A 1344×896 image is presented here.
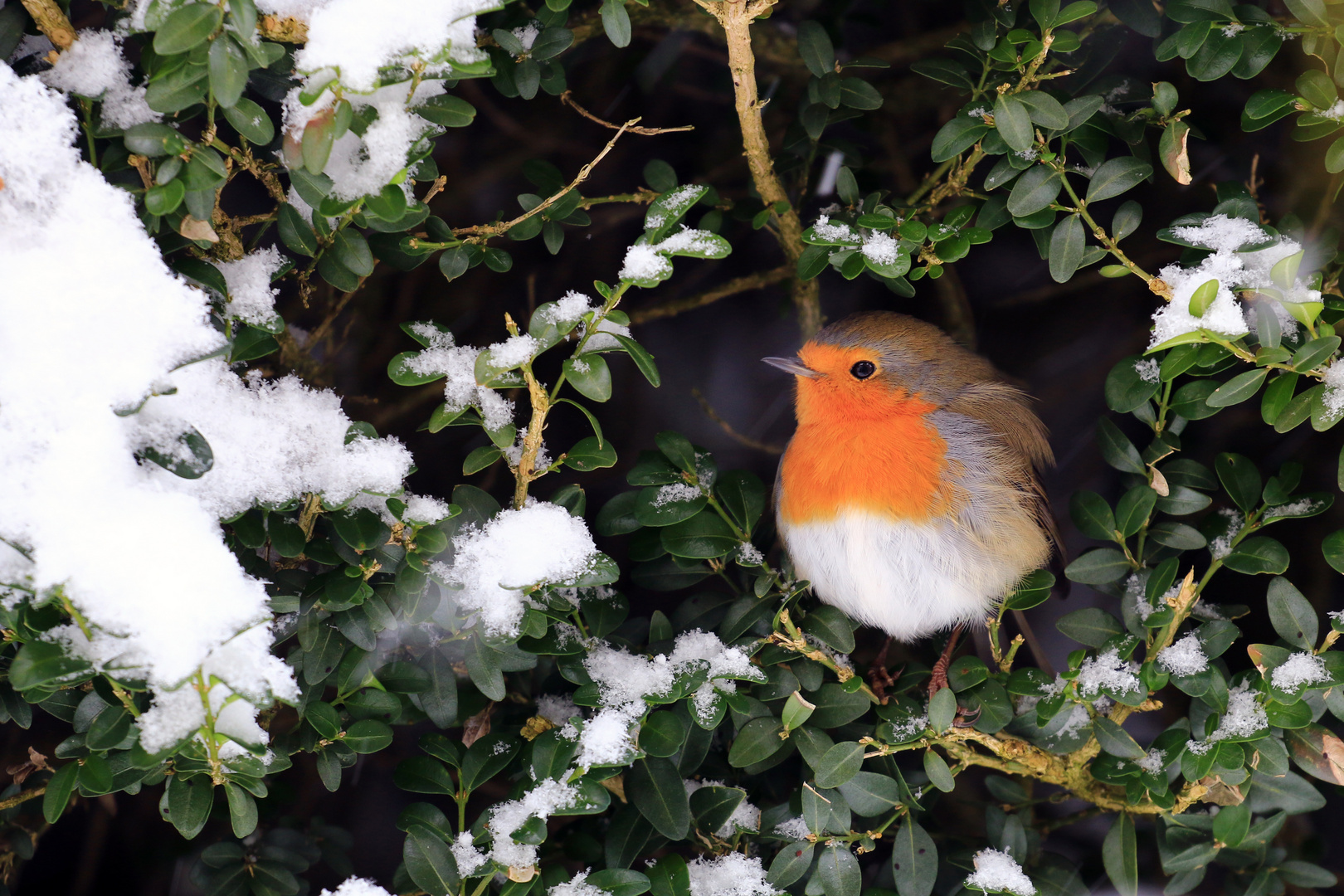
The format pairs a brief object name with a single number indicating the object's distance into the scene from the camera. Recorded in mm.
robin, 2952
